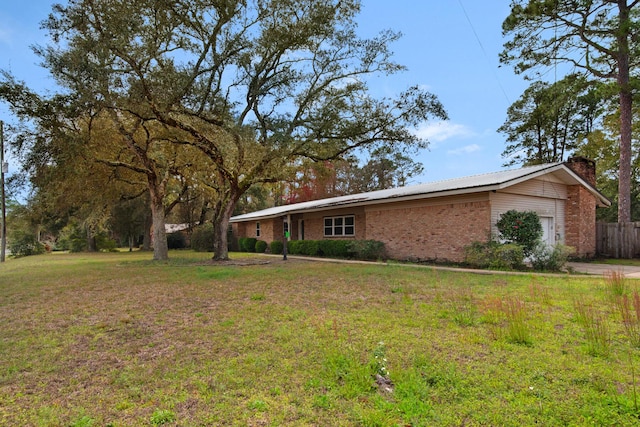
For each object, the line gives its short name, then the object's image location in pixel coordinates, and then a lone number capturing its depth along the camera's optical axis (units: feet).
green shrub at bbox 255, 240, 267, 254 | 79.97
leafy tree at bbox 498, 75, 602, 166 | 87.92
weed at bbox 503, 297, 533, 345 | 13.66
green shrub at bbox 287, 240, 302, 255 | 67.56
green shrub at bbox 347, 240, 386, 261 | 52.41
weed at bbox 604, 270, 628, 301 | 21.72
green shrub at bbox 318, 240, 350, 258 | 56.85
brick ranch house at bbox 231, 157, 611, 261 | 41.89
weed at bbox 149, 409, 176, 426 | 9.00
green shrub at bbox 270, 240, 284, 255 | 71.79
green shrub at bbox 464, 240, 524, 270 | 37.01
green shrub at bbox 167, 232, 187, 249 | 111.65
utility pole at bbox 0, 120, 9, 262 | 60.49
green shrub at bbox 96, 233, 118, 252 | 117.19
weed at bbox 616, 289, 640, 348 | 13.33
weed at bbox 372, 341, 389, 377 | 11.17
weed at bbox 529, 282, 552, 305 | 20.44
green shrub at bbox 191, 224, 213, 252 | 87.92
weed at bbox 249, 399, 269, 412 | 9.46
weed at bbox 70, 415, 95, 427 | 8.91
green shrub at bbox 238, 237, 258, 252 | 85.71
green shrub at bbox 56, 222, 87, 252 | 113.80
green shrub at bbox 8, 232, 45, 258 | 100.89
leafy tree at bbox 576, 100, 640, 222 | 81.35
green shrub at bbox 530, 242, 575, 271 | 36.17
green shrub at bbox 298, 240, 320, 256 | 63.26
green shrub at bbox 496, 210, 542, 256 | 38.78
